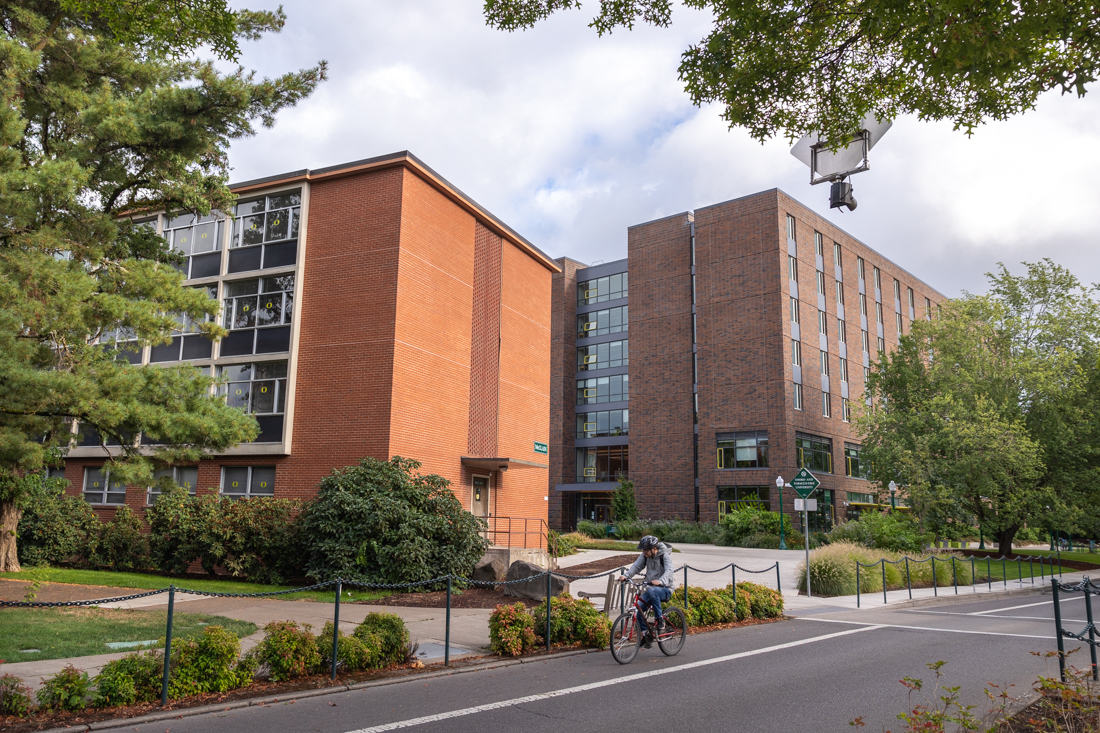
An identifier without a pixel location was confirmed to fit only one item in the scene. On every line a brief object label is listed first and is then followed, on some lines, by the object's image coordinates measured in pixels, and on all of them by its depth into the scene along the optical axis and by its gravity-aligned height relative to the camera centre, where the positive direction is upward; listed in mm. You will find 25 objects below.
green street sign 18503 +235
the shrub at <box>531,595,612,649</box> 10672 -1905
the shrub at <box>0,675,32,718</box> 6441 -1841
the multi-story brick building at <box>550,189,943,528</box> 45719 +8109
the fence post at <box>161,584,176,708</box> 7125 -1672
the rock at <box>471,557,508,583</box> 17922 -1957
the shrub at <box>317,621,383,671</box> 8484 -1845
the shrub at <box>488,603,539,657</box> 9875 -1860
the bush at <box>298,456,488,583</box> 16969 -1011
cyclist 9727 -1077
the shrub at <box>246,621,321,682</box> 8062 -1792
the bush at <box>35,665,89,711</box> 6617 -1830
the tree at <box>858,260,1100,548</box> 32562 +3796
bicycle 9406 -1811
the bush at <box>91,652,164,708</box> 6934 -1834
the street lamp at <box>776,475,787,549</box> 37469 -1747
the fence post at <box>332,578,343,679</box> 8331 -1635
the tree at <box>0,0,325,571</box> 13062 +5033
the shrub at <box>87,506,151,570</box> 20891 -1757
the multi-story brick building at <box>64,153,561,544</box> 21422 +4512
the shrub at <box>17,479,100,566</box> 21062 -1406
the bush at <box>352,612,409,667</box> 8906 -1728
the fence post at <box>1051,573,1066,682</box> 7547 -1133
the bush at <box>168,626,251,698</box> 7414 -1804
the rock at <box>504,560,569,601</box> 15327 -1950
